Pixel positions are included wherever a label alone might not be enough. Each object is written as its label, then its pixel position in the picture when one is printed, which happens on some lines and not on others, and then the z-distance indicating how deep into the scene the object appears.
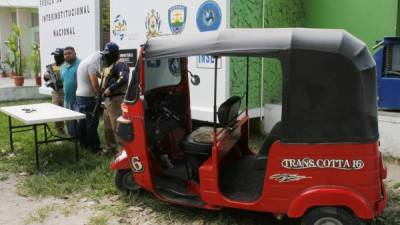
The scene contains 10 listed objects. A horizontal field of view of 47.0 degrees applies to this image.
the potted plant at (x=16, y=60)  14.61
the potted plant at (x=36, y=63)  14.86
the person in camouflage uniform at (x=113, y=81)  6.21
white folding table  5.89
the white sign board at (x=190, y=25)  7.25
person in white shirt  6.77
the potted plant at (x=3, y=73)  19.82
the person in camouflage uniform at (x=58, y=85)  7.91
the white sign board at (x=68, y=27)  9.96
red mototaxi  3.60
